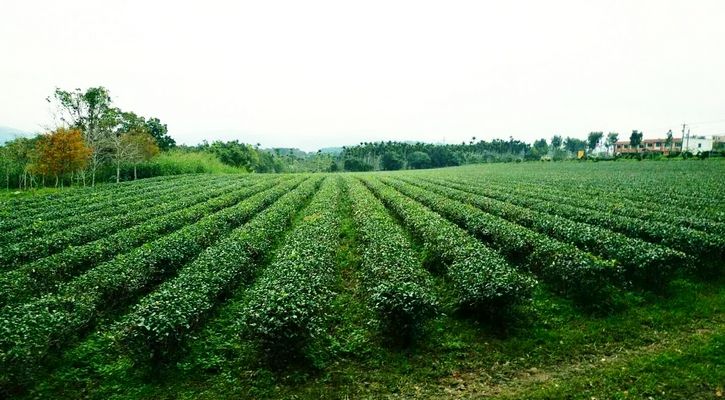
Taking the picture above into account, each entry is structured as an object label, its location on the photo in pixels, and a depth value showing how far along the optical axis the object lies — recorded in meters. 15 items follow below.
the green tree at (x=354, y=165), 118.31
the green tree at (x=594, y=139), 149.88
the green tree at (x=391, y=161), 125.31
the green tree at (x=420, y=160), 126.19
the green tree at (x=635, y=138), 121.81
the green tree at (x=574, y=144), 171.50
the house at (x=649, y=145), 131.75
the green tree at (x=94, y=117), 50.38
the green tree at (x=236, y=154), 91.69
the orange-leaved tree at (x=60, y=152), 40.31
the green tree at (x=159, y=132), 85.50
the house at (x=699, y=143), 120.19
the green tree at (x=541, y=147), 162.30
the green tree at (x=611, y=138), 156.55
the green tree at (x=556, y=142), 182.62
